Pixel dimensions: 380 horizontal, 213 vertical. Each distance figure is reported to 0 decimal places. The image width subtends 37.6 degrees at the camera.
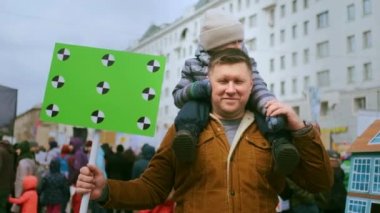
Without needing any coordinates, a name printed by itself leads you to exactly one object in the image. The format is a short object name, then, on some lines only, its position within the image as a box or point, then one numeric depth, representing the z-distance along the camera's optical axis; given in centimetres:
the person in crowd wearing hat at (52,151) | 1456
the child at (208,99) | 257
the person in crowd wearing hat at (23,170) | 1092
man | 263
